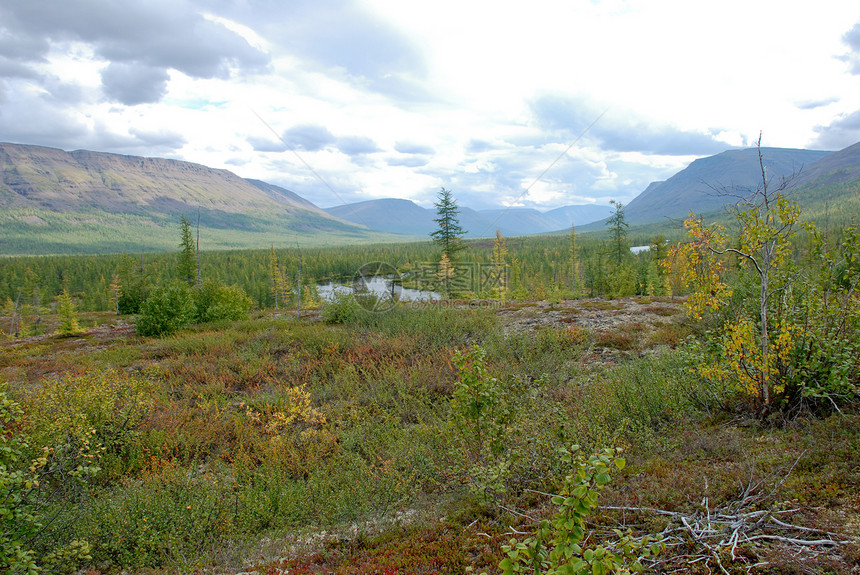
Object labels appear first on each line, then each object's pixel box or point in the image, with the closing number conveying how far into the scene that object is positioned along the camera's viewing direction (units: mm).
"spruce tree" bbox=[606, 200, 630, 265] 40625
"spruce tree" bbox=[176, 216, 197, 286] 36719
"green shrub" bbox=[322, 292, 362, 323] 18688
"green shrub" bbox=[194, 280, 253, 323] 23844
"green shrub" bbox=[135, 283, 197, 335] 20562
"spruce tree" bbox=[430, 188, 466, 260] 27844
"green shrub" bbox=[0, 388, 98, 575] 3215
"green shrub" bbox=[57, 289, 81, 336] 32062
